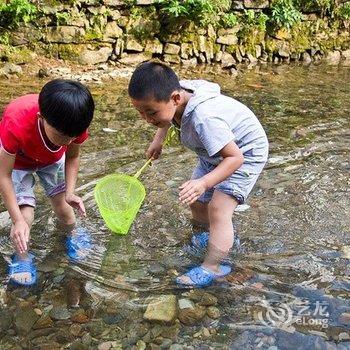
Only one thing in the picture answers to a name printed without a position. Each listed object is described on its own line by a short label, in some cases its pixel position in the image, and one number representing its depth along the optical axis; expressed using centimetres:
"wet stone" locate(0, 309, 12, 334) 208
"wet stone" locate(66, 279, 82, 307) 228
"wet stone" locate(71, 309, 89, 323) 215
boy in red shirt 208
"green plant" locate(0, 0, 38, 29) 633
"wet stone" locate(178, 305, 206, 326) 214
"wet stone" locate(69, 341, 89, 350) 198
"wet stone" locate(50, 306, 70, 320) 217
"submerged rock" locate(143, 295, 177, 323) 214
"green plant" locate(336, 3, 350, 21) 938
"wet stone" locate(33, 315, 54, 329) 211
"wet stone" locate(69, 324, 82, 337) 207
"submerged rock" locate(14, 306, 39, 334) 208
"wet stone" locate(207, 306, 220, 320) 217
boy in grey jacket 224
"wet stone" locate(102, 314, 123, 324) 214
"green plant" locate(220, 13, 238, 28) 806
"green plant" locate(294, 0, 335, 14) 906
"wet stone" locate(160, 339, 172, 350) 198
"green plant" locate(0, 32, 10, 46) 649
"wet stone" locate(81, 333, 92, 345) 202
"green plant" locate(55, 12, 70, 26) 677
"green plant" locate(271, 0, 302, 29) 855
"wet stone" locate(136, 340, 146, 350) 198
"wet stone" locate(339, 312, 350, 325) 208
